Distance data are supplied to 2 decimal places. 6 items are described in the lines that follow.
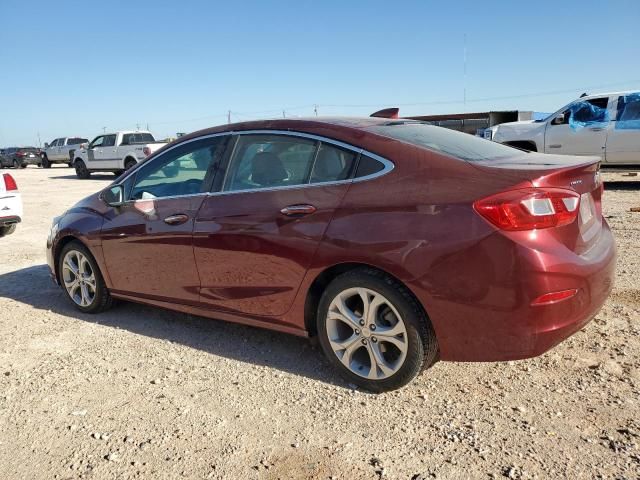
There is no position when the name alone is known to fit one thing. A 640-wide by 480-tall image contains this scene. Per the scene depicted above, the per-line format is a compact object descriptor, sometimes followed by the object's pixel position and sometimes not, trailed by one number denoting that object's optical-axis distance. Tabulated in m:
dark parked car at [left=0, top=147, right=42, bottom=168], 37.53
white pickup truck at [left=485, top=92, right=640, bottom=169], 11.38
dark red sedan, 2.67
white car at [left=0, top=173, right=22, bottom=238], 8.27
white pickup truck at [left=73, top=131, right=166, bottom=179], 21.08
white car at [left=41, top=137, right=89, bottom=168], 33.53
